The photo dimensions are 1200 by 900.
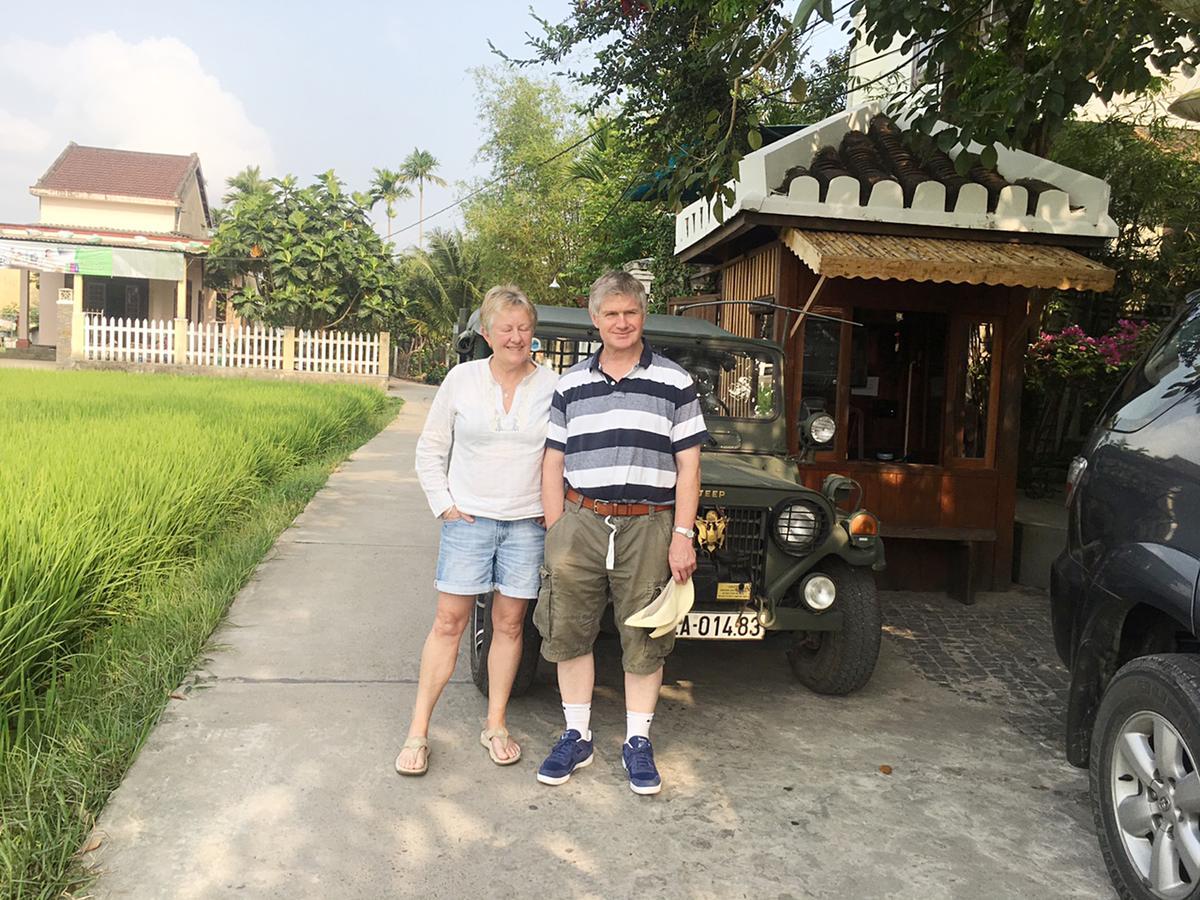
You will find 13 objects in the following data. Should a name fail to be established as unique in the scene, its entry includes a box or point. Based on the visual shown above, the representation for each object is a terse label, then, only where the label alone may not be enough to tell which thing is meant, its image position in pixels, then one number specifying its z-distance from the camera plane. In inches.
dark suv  103.7
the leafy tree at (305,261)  969.5
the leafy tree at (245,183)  1581.8
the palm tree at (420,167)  2265.0
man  134.0
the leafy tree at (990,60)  186.5
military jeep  161.8
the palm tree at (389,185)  1726.1
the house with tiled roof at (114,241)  983.0
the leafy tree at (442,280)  1248.8
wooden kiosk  270.7
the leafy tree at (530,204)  1195.9
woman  137.6
